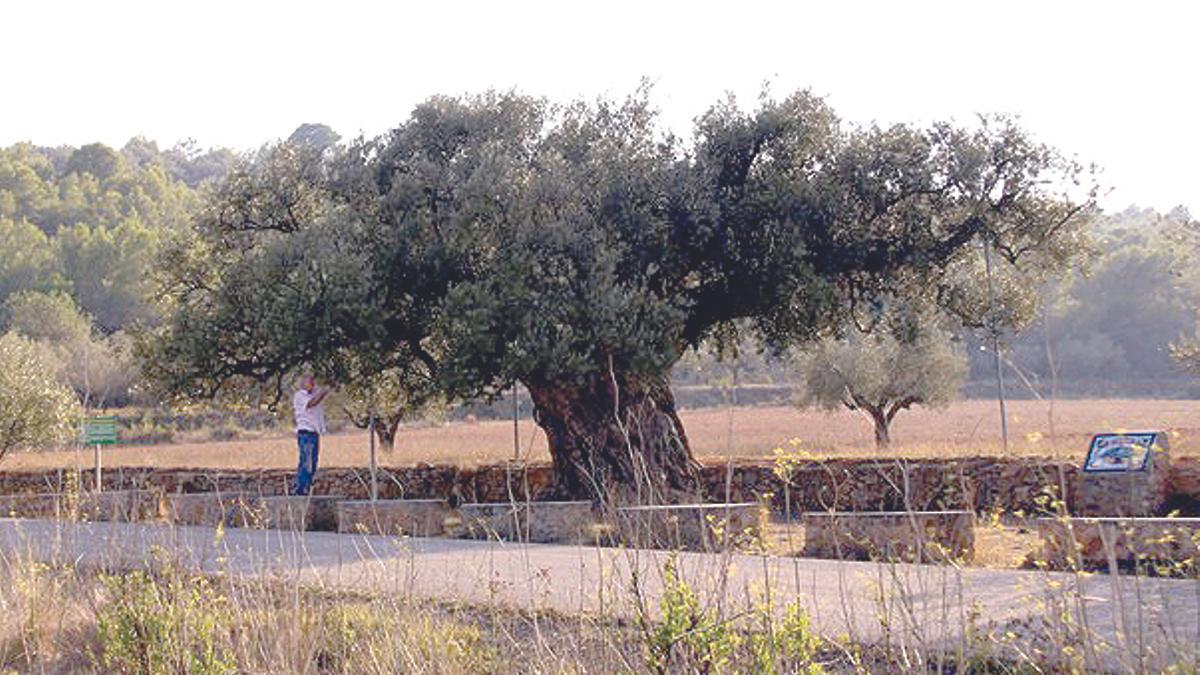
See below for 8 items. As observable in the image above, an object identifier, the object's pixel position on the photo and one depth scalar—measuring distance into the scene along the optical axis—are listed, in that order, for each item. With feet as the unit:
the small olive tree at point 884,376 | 120.37
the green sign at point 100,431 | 62.23
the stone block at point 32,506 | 68.03
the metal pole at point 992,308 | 59.52
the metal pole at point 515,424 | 70.44
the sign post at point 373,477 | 56.35
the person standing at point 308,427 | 62.34
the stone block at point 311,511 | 57.62
